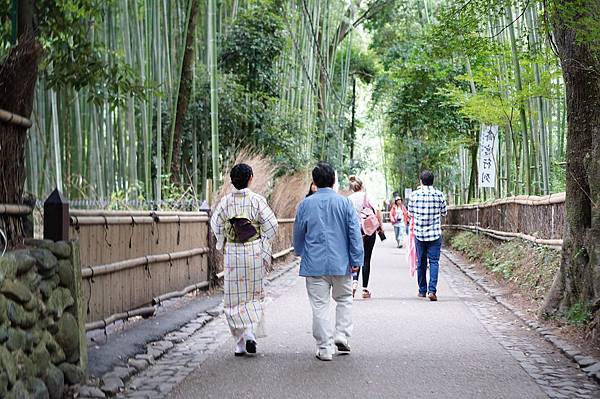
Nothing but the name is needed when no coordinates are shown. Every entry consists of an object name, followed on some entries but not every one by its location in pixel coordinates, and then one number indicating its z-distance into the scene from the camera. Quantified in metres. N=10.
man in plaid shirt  9.95
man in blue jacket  6.12
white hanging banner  15.16
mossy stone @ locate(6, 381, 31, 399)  3.79
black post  4.92
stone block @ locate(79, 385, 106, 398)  4.66
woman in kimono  6.15
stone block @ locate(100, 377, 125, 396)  4.78
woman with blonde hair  9.93
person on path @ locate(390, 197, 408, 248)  22.47
